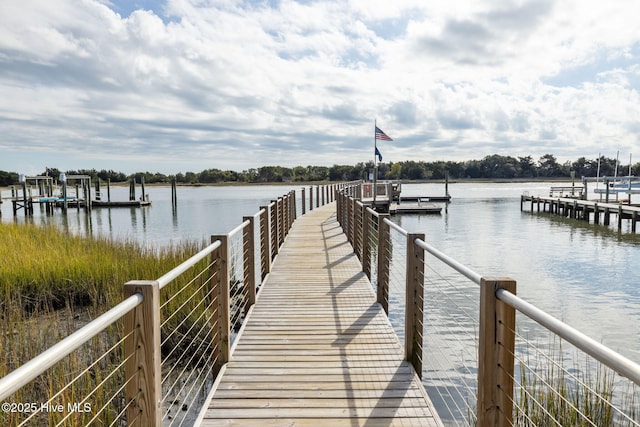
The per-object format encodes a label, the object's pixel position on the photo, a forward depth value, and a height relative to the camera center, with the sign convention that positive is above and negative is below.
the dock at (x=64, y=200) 34.81 -2.22
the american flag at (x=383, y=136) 21.98 +1.52
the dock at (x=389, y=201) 25.73 -1.80
